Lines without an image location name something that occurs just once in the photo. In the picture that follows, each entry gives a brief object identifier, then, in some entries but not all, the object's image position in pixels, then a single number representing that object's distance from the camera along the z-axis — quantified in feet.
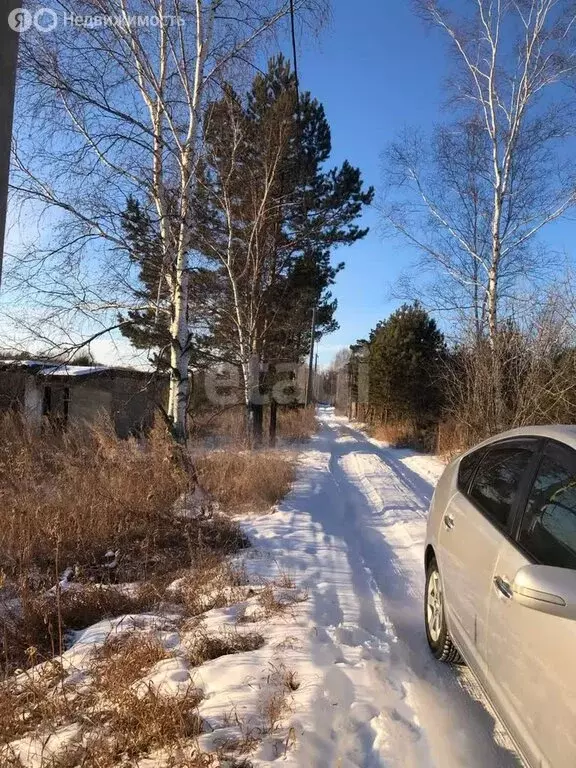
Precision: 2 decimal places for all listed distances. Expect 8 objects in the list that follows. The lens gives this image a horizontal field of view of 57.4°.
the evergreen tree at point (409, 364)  71.72
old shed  49.15
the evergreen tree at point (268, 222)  39.91
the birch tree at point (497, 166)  37.14
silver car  5.62
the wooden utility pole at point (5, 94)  5.81
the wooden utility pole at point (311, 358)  73.62
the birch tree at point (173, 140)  23.70
